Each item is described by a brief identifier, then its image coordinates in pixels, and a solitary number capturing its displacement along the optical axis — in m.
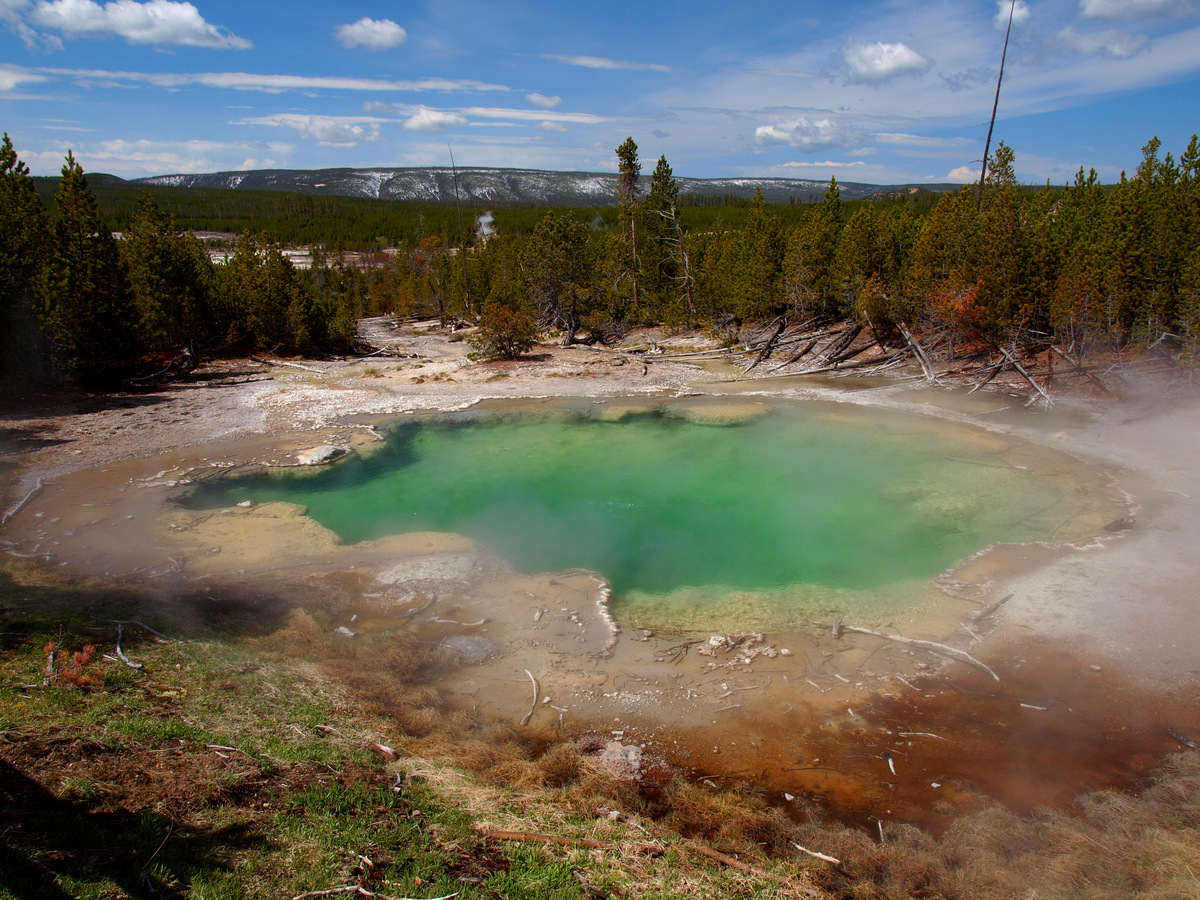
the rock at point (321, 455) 15.06
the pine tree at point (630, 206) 36.38
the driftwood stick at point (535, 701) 6.82
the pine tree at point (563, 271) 30.45
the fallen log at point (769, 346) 26.89
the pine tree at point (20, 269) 17.94
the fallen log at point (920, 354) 22.39
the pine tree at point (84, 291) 19.33
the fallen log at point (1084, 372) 18.44
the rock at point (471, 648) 7.92
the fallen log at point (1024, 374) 18.47
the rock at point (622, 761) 6.01
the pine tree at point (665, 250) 35.19
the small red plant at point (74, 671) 5.65
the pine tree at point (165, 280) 23.66
